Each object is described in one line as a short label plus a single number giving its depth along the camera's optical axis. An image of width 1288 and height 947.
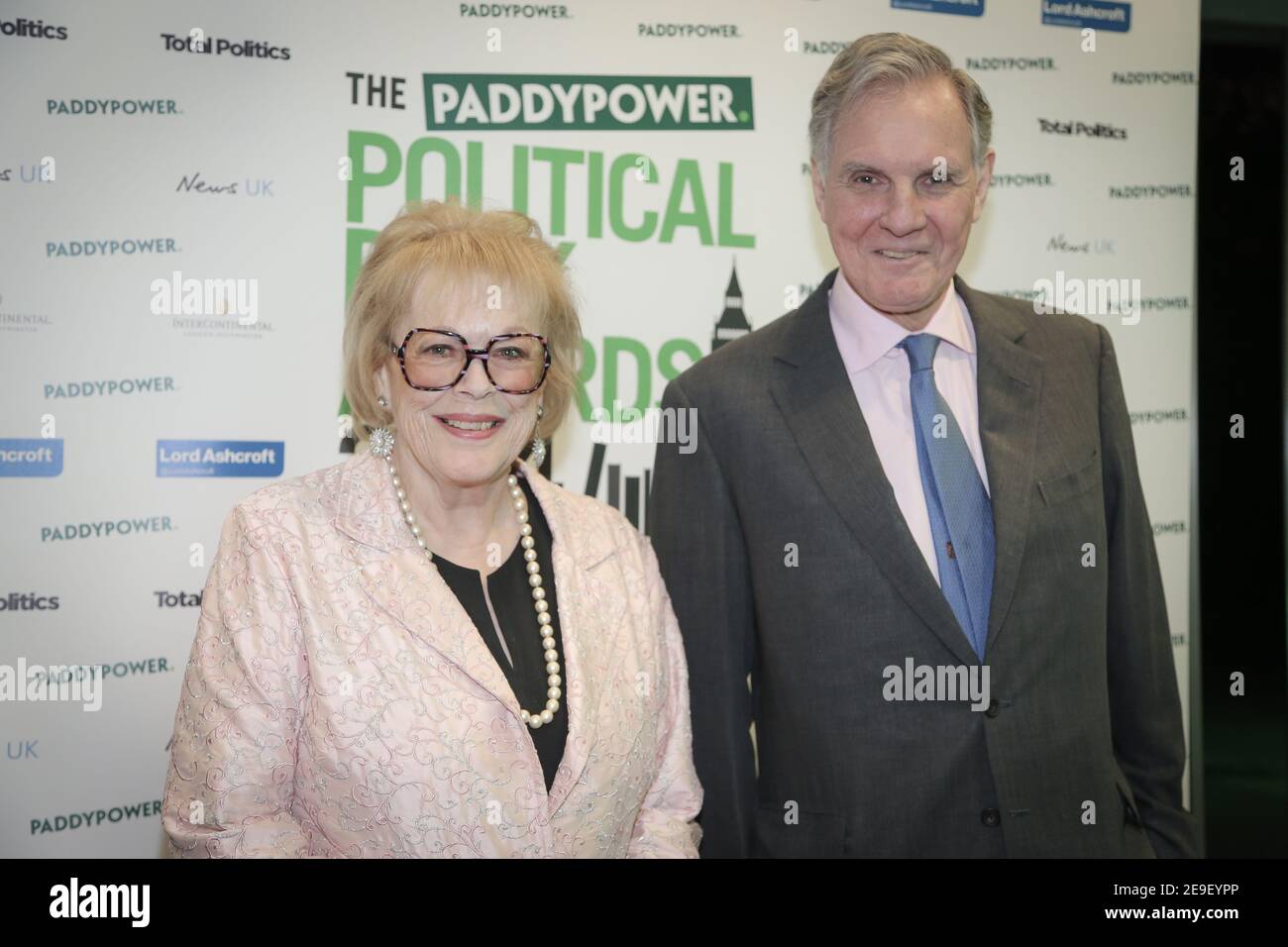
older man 2.24
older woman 1.96
